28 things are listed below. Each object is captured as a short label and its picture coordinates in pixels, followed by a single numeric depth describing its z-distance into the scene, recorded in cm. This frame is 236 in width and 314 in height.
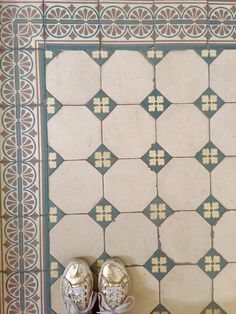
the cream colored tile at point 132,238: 106
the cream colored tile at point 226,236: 108
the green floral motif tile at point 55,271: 106
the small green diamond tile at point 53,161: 105
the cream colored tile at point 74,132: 105
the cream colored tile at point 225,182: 107
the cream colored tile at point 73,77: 105
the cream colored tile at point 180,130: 107
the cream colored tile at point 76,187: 105
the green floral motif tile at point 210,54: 107
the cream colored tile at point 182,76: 107
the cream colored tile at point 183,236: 107
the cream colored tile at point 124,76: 106
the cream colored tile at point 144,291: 107
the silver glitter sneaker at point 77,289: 100
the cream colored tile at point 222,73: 107
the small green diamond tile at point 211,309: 108
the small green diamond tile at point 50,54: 105
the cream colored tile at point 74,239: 105
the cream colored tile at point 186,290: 107
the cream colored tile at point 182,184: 107
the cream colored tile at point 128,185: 106
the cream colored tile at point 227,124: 107
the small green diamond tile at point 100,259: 106
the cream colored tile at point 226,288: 108
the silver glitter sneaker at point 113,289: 101
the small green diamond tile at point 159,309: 107
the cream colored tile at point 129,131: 106
